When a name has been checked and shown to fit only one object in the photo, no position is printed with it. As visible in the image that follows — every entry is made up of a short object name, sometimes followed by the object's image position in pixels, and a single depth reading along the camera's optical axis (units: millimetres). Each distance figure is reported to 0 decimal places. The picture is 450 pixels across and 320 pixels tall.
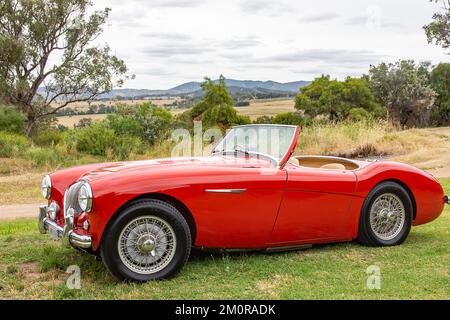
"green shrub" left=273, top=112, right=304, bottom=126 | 26797
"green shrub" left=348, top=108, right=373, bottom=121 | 26919
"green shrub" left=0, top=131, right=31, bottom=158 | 16094
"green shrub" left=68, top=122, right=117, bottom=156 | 17031
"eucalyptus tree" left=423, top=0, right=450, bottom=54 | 30375
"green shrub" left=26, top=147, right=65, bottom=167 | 15617
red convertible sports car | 4777
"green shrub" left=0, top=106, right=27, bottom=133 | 18641
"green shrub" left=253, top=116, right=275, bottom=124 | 25422
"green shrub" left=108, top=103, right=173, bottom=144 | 18314
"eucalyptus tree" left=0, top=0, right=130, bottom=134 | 20281
